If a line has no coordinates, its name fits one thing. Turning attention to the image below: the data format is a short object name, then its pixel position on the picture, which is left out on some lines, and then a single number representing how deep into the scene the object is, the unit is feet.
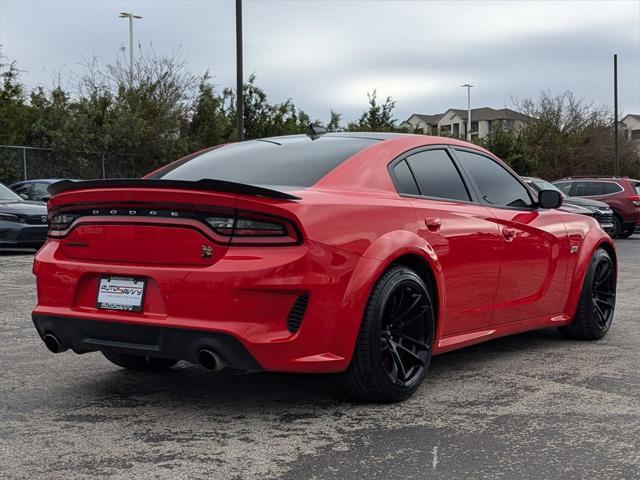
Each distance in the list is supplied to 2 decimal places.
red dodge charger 13.04
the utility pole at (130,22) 127.13
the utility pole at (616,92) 139.60
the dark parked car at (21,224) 47.98
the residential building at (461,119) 368.48
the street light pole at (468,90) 245.24
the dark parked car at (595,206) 63.93
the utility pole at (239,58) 70.69
